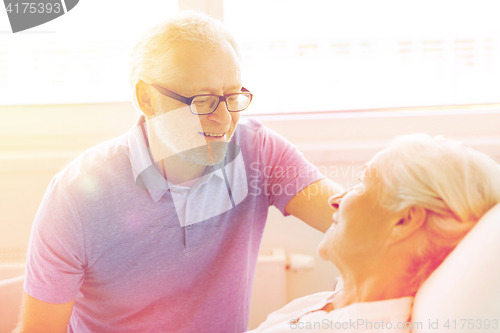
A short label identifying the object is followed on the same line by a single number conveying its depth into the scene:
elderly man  0.93
